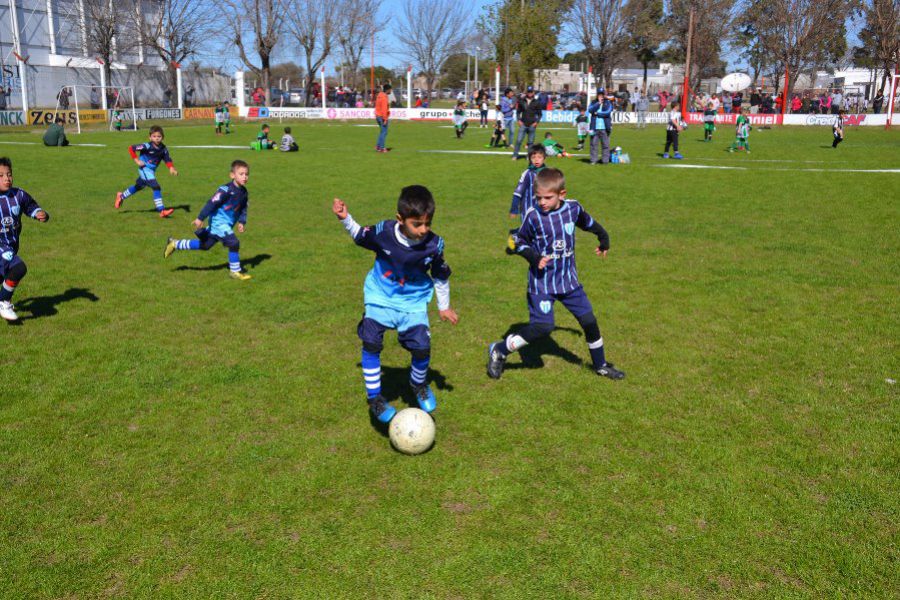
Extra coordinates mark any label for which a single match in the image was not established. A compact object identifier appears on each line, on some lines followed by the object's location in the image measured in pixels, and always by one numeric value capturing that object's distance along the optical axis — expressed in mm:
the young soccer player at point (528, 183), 10219
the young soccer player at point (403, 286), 5320
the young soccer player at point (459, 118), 36094
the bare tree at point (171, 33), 65188
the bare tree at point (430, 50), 81438
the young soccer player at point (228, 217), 10336
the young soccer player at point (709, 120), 33719
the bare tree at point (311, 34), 69875
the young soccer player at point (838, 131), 30030
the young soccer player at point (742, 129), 27859
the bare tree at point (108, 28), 59406
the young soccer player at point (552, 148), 22559
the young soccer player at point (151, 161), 14875
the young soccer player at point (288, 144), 28328
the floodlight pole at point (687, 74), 43106
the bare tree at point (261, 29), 65188
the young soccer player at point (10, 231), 8148
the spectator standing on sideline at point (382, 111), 27484
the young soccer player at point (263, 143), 29109
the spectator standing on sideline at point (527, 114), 25328
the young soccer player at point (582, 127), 30372
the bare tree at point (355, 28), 73938
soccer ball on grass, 5246
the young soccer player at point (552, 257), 6363
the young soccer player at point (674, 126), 25266
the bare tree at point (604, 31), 59772
